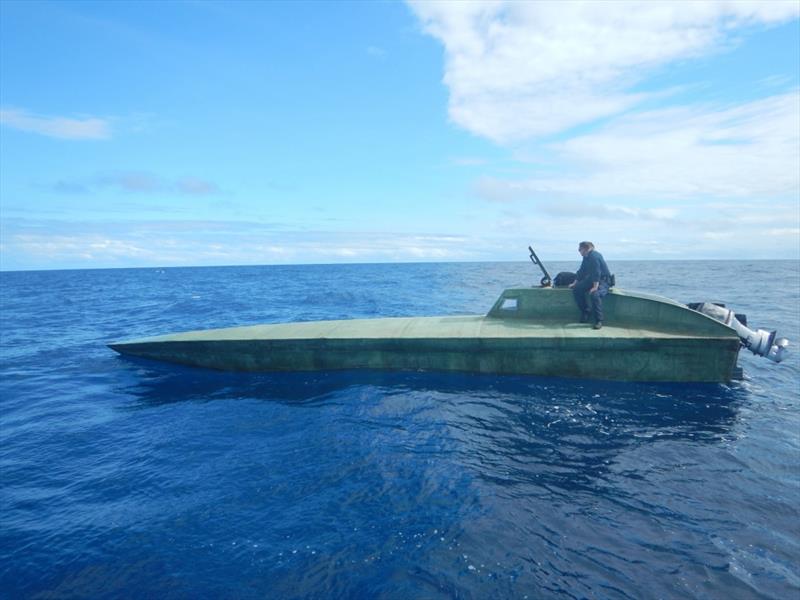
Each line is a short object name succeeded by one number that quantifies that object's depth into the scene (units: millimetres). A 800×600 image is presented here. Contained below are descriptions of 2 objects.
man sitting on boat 13938
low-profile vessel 13203
